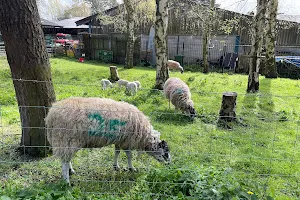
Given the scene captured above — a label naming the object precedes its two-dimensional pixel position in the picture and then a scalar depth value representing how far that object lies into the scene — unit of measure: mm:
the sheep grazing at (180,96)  7166
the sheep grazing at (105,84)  10052
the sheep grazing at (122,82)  10241
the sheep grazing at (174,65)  15940
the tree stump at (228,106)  6785
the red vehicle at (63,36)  31906
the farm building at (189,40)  19828
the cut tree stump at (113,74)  12409
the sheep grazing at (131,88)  9391
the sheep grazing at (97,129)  3860
